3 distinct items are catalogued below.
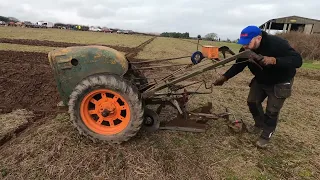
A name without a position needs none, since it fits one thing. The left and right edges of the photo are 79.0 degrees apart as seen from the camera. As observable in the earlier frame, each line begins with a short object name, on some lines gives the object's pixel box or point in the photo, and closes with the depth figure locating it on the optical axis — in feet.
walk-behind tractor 8.93
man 9.06
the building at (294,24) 92.34
